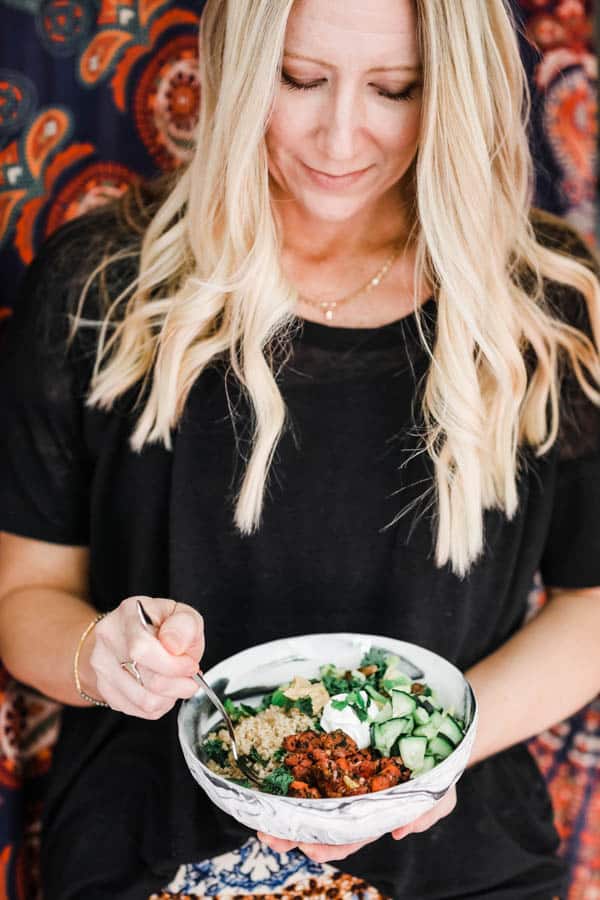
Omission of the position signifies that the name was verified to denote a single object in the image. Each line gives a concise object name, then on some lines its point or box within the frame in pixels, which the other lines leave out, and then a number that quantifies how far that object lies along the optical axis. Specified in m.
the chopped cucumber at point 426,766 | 0.98
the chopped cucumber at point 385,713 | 1.03
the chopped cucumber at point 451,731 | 1.02
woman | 1.19
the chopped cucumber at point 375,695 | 1.06
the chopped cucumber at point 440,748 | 1.00
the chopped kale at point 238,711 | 1.11
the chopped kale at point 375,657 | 1.16
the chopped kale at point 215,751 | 1.07
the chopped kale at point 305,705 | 1.07
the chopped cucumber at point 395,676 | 1.10
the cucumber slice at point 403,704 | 1.04
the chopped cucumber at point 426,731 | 1.01
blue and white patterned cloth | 1.21
